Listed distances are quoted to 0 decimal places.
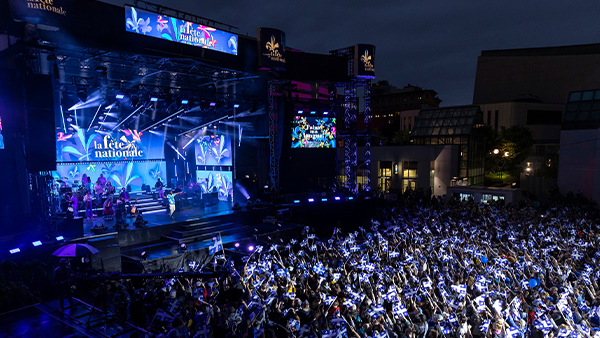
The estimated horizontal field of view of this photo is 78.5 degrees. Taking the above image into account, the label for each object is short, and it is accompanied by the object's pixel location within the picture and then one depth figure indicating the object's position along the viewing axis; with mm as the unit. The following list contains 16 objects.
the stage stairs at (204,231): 15250
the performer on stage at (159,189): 20298
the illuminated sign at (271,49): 19250
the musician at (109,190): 17994
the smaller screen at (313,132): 23219
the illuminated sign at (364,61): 22531
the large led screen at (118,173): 19734
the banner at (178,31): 15172
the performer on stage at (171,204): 17562
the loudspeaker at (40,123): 11164
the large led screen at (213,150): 22047
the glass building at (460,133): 32438
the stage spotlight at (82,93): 14076
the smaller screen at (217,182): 21891
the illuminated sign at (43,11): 11164
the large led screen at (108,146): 19609
